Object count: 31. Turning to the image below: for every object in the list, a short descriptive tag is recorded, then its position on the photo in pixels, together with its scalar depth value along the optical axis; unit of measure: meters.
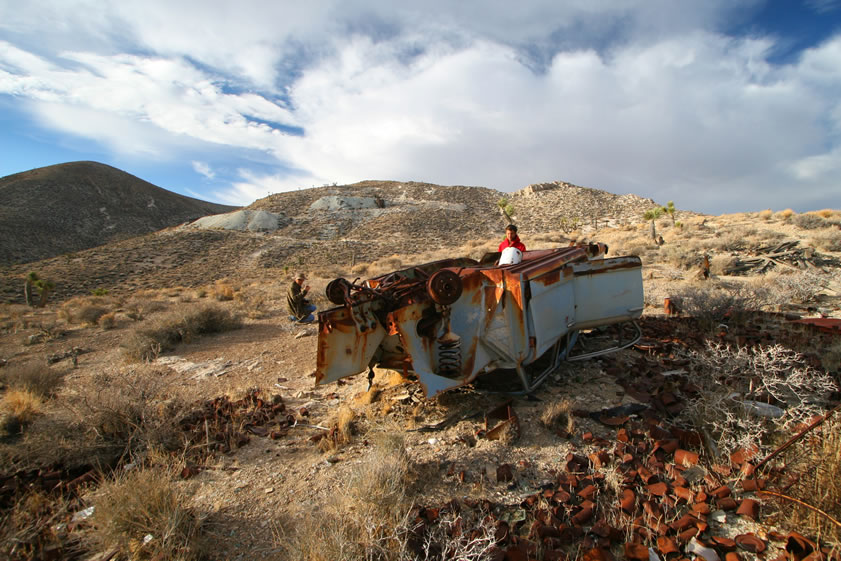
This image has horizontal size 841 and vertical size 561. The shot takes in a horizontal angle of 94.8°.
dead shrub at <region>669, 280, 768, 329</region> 7.02
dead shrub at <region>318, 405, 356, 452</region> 3.79
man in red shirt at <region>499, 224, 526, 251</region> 5.32
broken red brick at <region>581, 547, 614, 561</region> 2.20
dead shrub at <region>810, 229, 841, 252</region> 14.02
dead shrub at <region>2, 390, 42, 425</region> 4.90
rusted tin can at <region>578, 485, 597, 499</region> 2.77
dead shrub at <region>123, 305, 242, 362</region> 8.48
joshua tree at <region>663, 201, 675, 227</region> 30.83
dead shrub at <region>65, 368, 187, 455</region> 3.94
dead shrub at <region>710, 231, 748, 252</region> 15.52
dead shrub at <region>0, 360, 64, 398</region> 5.96
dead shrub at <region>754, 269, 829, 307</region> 8.09
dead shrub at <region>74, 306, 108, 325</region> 12.52
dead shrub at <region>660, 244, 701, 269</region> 13.48
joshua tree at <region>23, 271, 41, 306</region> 17.17
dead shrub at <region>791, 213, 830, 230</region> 18.45
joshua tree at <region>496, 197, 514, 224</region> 45.56
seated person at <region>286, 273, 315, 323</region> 10.26
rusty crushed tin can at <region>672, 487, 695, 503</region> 2.64
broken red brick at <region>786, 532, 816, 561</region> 2.08
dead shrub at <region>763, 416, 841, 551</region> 2.18
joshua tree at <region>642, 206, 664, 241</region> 22.23
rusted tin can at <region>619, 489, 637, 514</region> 2.61
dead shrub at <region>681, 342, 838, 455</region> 3.17
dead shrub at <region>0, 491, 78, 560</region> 2.45
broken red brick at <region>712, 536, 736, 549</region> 2.24
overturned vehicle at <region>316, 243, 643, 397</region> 3.70
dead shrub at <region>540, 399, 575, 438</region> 3.69
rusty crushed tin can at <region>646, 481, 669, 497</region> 2.69
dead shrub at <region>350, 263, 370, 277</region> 22.09
